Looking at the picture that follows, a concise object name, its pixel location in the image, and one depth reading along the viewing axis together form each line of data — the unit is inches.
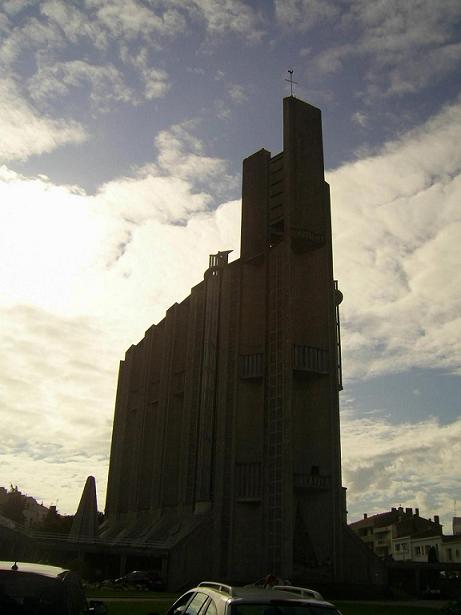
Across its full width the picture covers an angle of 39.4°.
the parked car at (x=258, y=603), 247.0
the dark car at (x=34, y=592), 245.6
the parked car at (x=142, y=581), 1557.6
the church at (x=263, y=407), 1603.1
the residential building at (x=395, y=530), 3540.8
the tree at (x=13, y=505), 3440.0
